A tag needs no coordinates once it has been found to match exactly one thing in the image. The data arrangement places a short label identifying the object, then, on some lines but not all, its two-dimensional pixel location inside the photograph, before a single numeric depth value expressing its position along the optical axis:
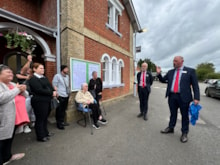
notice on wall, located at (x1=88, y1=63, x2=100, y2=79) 4.47
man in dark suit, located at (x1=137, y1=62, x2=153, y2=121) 3.96
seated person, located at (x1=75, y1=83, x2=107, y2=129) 3.39
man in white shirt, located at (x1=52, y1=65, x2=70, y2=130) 3.18
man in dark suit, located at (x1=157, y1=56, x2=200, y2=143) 2.57
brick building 3.63
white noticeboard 3.78
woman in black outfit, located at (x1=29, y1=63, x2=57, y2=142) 2.32
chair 3.37
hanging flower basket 2.73
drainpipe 3.71
